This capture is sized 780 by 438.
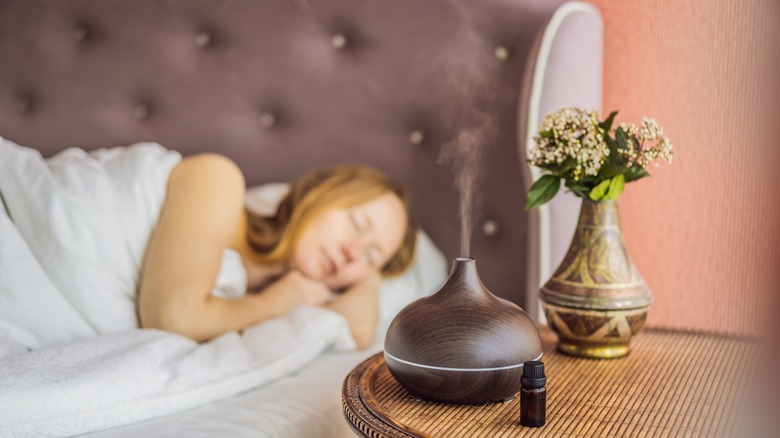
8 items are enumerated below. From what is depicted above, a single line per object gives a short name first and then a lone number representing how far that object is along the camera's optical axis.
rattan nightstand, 0.64
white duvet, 0.78
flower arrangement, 0.84
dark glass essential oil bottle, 0.63
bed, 1.34
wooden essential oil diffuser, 0.67
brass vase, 0.85
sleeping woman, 1.10
